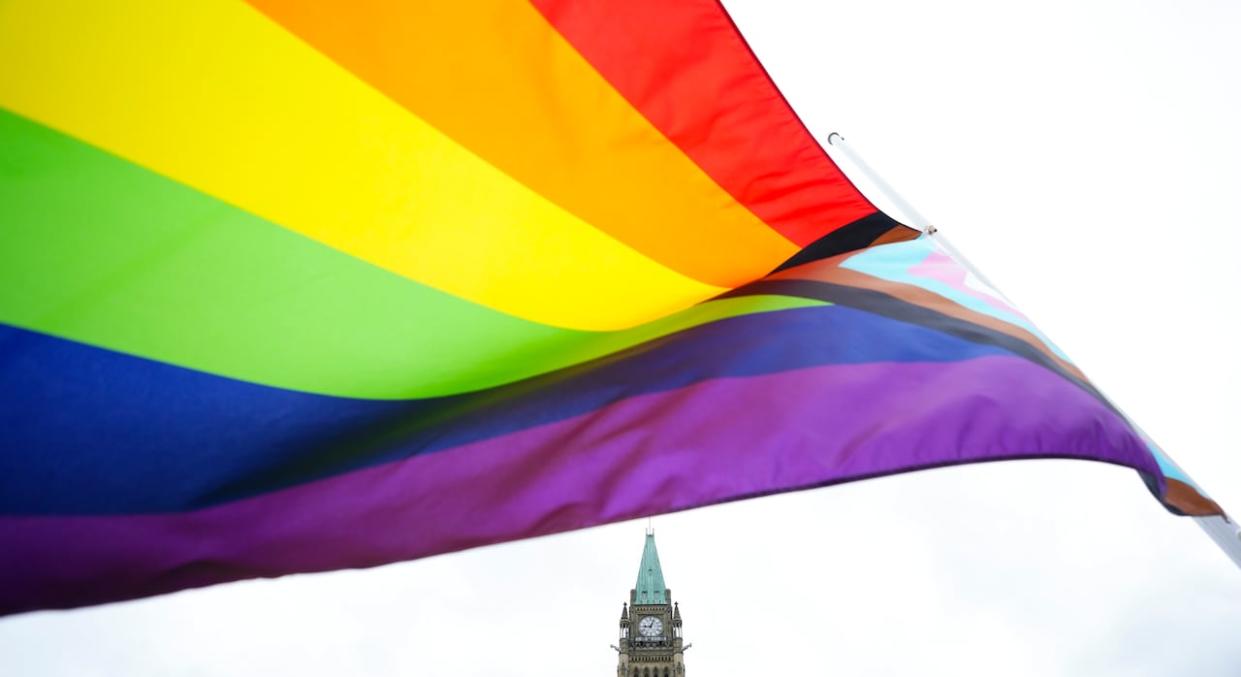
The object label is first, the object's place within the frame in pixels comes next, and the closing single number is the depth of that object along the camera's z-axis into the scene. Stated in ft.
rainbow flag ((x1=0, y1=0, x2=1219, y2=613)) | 8.25
